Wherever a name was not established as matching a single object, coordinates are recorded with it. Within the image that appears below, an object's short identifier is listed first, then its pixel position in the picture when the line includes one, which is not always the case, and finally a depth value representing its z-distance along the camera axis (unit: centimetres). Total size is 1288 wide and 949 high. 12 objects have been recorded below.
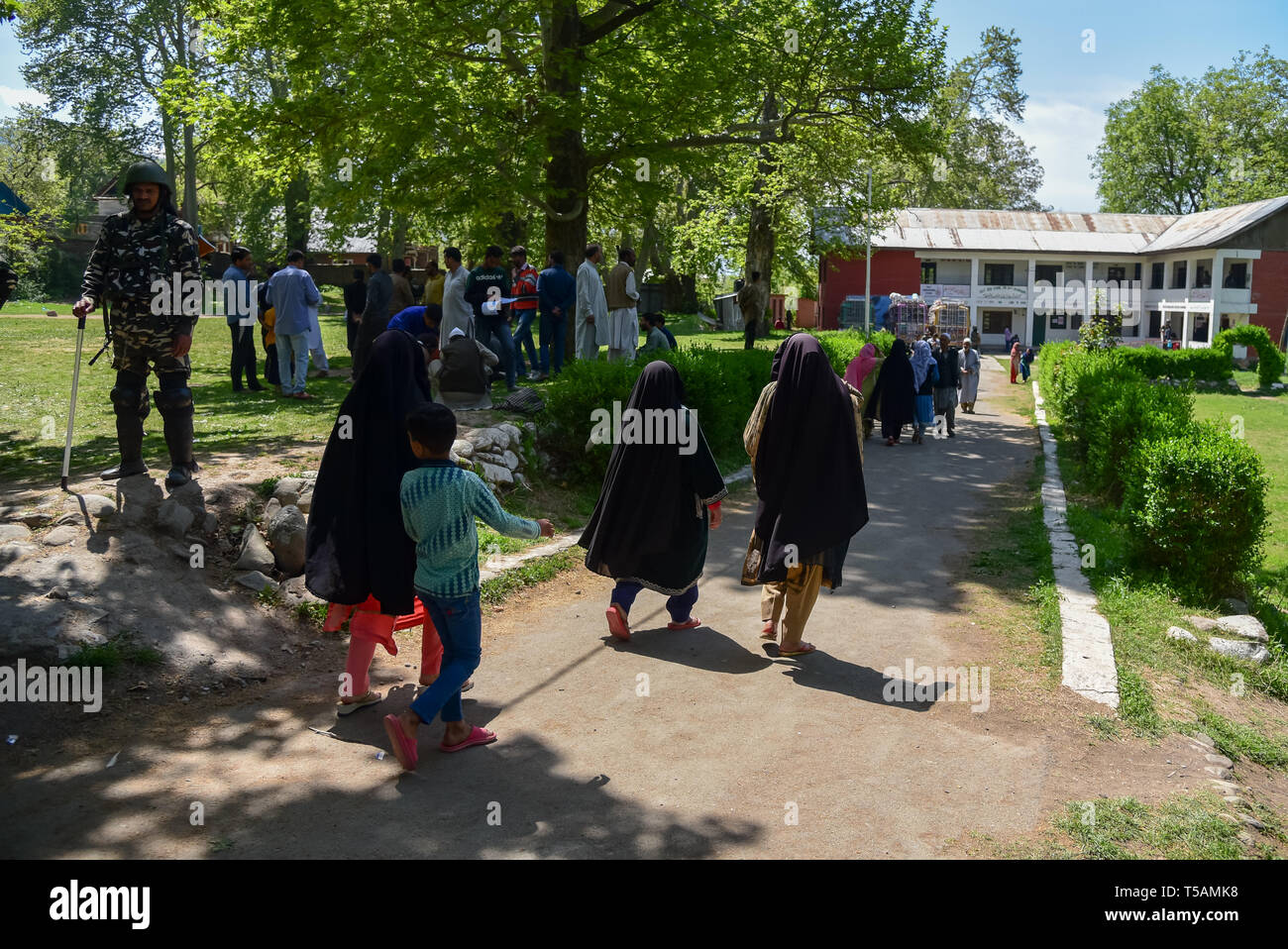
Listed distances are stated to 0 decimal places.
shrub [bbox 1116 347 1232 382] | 3238
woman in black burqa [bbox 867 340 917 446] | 1658
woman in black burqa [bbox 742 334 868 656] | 637
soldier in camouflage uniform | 680
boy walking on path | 462
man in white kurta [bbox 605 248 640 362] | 1418
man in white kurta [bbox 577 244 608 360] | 1371
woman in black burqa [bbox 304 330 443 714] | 510
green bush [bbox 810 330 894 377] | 1930
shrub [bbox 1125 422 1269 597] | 782
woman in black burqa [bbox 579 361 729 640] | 665
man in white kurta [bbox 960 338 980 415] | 2134
